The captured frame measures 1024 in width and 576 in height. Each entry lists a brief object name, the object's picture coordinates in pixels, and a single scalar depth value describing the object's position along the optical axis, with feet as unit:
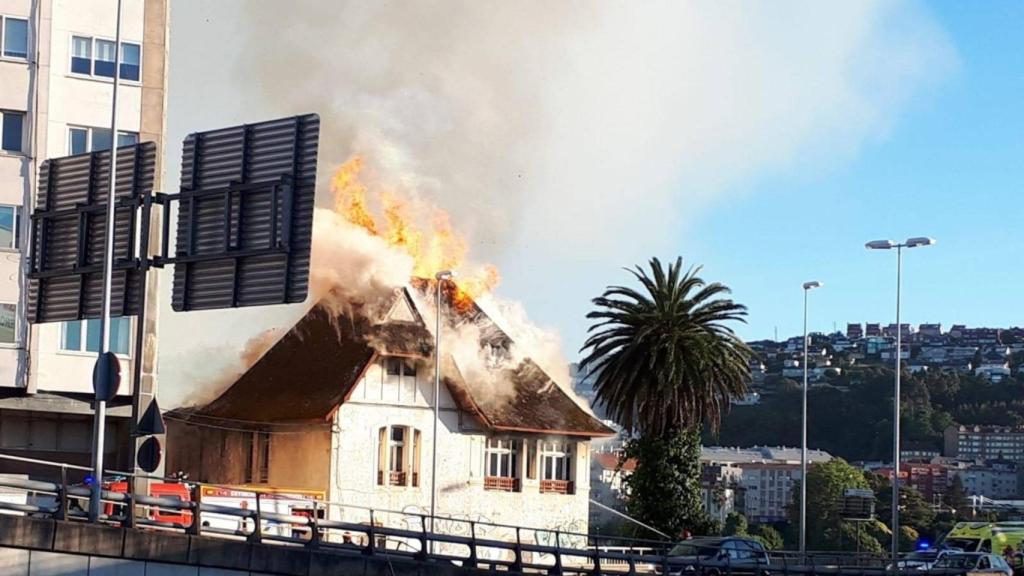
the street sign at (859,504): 207.10
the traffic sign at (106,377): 89.35
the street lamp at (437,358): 192.03
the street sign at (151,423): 84.99
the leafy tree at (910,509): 528.63
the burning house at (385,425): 209.26
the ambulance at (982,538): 175.22
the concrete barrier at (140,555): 79.46
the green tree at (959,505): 583.99
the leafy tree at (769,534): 444.80
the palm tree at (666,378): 219.61
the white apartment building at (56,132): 163.63
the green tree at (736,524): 395.18
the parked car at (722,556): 121.90
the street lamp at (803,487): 208.29
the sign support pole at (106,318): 87.92
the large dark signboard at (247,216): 91.91
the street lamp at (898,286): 190.90
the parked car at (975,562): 153.50
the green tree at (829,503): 468.22
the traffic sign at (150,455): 85.30
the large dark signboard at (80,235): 97.60
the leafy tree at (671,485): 221.46
